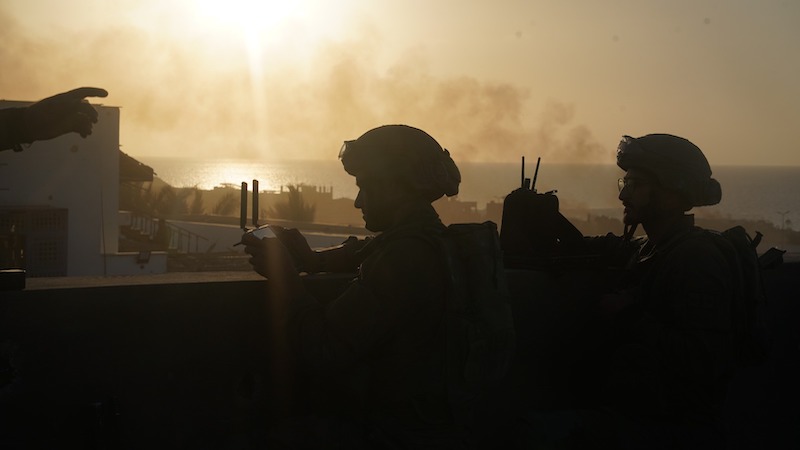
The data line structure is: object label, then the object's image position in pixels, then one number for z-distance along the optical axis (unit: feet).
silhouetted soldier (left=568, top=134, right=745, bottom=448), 12.28
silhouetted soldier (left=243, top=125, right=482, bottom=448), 10.52
